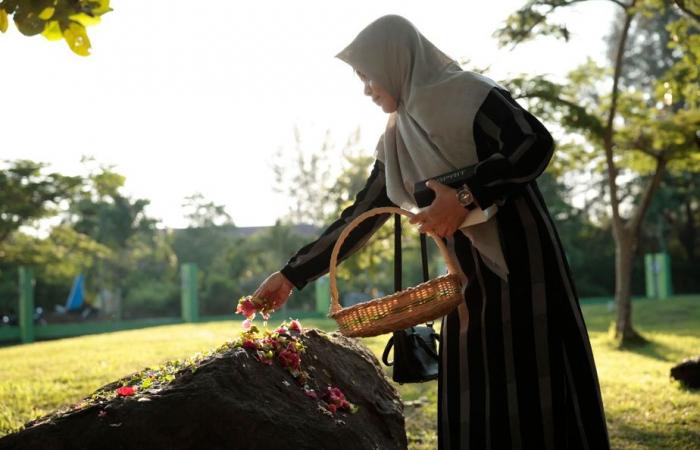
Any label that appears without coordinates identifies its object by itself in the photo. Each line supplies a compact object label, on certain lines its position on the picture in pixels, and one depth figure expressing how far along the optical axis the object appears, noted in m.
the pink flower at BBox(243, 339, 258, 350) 2.64
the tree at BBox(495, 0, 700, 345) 9.16
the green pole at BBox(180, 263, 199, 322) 21.19
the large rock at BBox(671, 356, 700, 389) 6.61
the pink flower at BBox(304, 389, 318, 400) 2.64
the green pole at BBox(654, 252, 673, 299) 22.97
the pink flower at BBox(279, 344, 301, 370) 2.70
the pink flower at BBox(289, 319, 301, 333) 3.04
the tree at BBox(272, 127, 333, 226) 31.19
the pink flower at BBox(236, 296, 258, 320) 2.64
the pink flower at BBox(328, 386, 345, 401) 2.74
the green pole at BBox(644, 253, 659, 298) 23.19
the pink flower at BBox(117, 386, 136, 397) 2.37
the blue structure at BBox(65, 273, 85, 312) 23.80
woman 2.12
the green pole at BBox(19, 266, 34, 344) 18.36
